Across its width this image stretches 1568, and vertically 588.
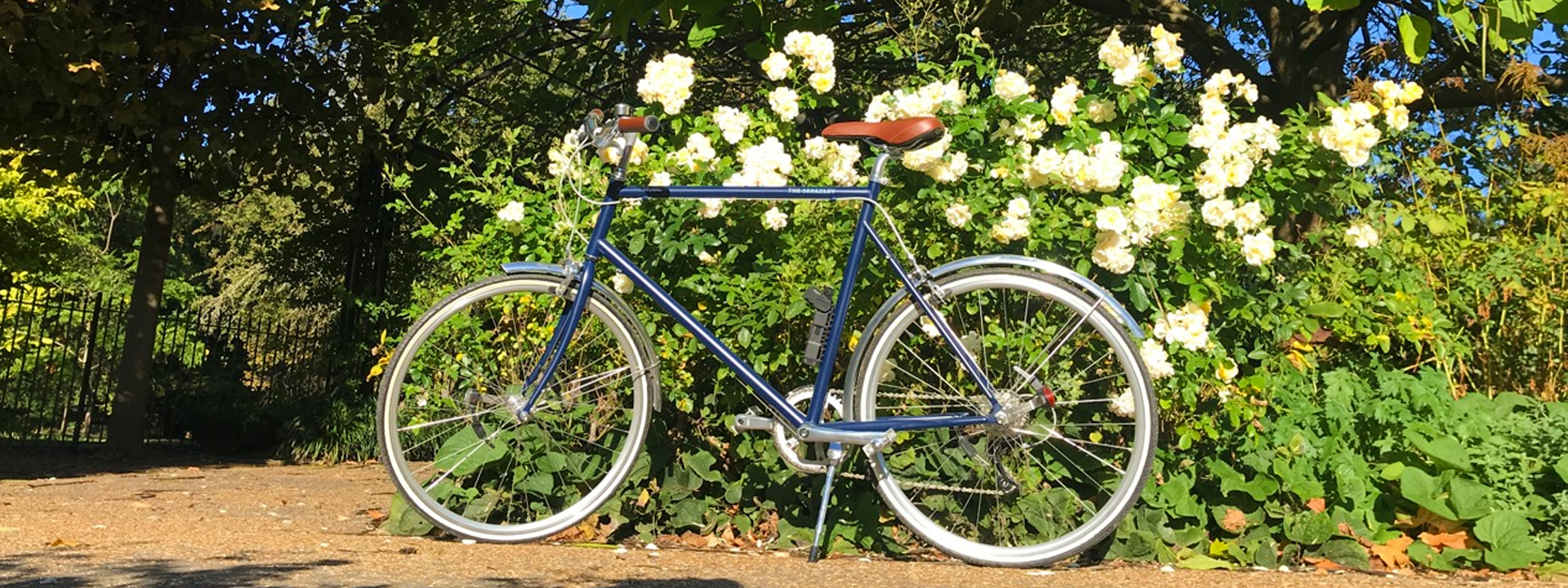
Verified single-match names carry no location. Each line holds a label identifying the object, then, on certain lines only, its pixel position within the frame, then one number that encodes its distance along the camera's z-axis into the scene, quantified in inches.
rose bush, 158.9
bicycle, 145.2
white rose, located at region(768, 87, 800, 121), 176.4
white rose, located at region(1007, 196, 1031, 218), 156.6
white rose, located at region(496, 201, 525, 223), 175.0
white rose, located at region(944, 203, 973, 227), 159.6
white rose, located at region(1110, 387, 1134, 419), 146.9
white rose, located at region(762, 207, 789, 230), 163.5
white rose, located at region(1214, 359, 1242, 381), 155.2
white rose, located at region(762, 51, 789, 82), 176.1
